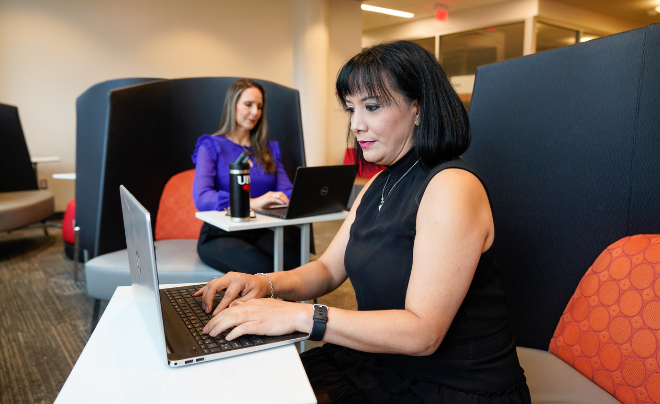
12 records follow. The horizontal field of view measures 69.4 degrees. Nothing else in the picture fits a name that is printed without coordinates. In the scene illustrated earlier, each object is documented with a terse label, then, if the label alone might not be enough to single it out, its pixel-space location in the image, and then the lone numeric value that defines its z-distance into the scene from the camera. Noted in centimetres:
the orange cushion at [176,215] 279
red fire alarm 803
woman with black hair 88
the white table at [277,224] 195
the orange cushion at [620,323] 105
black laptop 199
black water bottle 196
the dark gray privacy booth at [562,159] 123
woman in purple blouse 221
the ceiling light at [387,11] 770
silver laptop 70
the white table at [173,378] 69
